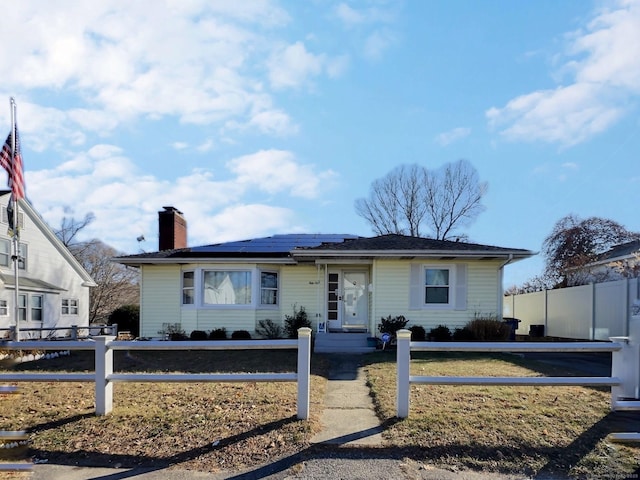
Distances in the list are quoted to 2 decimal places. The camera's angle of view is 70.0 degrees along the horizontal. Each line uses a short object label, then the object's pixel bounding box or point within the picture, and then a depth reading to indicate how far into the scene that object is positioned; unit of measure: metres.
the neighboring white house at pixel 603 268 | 22.00
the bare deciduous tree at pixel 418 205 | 36.88
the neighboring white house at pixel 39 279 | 23.17
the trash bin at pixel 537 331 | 20.62
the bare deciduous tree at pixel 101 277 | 42.03
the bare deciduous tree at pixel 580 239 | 26.92
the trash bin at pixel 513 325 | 16.23
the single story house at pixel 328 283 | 15.41
